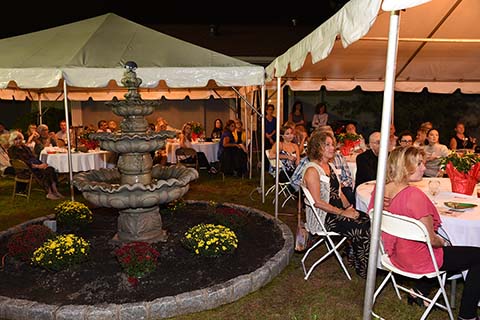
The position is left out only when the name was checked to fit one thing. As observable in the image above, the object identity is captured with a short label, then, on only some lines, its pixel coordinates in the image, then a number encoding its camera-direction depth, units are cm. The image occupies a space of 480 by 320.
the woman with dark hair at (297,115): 1195
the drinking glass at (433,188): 432
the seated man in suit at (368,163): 566
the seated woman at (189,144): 1028
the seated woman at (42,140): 948
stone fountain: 490
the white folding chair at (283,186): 776
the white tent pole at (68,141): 709
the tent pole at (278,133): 632
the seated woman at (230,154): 1059
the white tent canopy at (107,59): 650
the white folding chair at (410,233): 319
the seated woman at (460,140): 917
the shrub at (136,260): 441
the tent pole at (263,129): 762
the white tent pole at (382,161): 271
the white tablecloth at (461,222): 363
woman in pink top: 342
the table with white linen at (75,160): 873
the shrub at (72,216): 604
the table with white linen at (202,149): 1076
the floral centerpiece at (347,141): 746
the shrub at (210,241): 482
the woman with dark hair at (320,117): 1179
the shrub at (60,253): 452
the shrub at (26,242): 482
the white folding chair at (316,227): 446
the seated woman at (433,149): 736
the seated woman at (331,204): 441
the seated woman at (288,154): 778
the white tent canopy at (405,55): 459
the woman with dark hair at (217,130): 1234
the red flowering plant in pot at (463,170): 438
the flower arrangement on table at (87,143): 923
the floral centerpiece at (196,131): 1139
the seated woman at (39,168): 820
